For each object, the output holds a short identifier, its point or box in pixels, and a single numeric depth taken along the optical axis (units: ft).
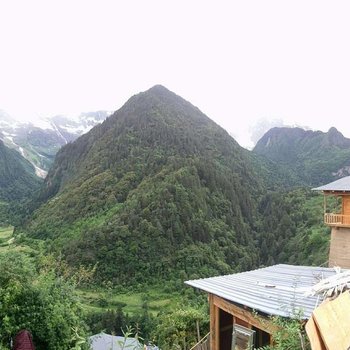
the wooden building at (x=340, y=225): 54.29
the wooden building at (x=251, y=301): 22.17
